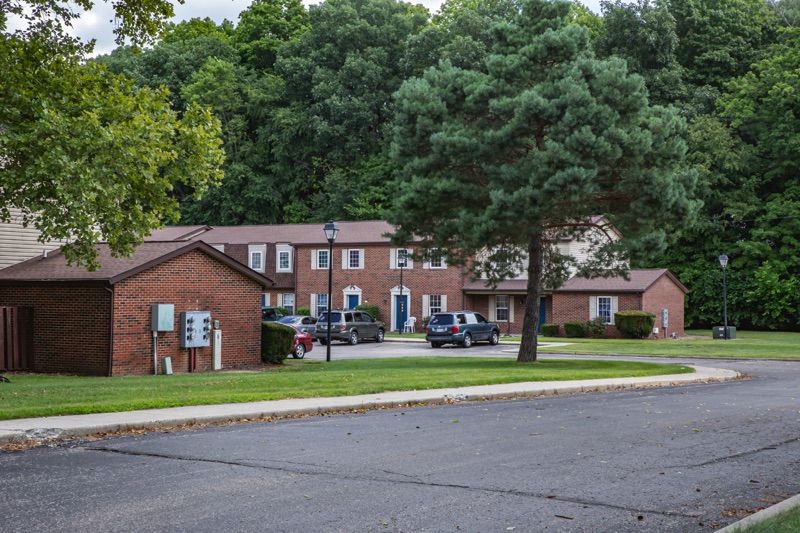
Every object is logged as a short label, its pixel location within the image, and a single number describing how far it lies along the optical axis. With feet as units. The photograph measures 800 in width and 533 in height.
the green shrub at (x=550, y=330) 176.55
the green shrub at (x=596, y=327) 173.17
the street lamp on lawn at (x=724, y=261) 168.76
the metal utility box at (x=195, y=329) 86.94
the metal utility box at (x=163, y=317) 84.12
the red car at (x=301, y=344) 110.01
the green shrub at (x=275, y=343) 98.02
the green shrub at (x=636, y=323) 168.76
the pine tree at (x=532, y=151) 89.35
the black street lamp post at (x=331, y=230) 95.25
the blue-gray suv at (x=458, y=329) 145.38
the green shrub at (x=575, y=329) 174.50
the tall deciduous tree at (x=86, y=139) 58.44
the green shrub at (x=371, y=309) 186.80
